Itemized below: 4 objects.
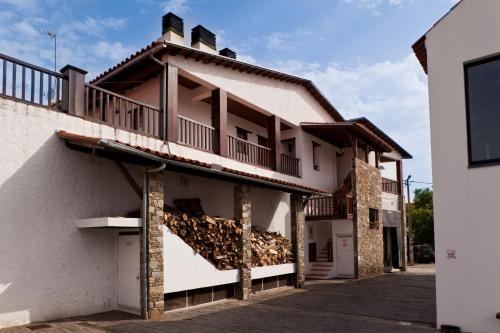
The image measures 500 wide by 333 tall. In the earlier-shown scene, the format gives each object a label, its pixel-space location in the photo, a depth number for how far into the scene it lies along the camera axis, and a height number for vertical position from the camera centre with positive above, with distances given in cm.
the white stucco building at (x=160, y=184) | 833 +83
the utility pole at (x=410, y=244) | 2819 -212
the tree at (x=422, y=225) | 3816 -122
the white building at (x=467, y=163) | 745 +88
